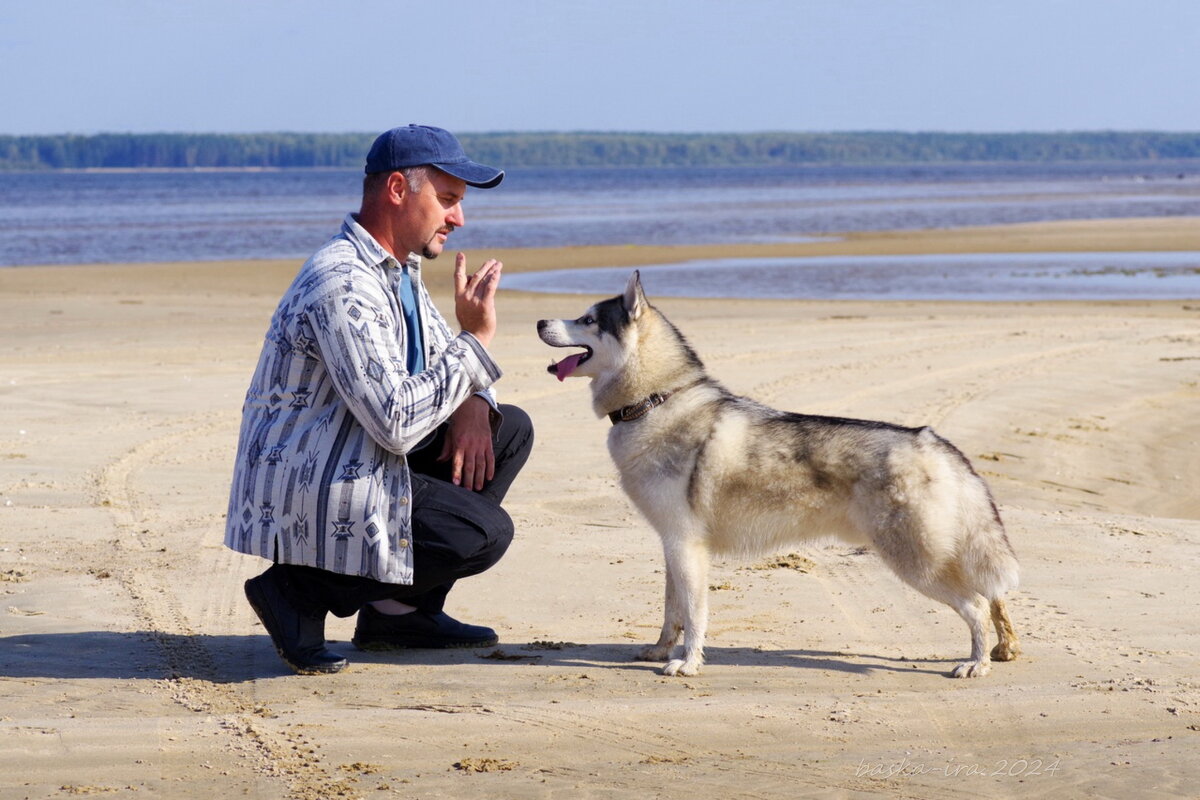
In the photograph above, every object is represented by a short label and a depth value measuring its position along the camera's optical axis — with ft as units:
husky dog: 31.60
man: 29.14
